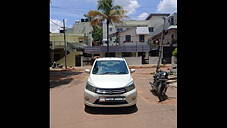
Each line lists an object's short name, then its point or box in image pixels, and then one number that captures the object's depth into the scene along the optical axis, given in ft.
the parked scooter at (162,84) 18.15
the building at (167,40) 72.13
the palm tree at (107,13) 58.00
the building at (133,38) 73.26
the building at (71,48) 68.05
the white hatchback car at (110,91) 13.97
